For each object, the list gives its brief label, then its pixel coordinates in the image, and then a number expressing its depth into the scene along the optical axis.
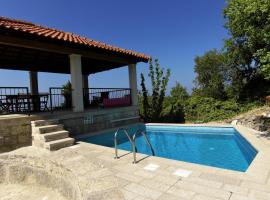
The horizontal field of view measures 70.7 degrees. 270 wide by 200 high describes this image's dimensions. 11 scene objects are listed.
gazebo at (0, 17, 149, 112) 6.53
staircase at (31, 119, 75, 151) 5.86
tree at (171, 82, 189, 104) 14.25
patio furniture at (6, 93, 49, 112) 8.22
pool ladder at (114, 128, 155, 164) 4.28
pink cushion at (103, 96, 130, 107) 11.11
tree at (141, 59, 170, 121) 12.81
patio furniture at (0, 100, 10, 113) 8.16
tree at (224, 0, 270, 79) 5.09
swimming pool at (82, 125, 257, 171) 5.55
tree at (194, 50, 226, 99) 14.66
